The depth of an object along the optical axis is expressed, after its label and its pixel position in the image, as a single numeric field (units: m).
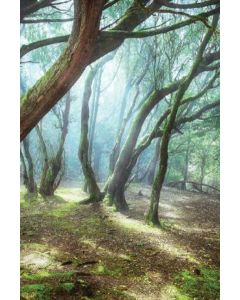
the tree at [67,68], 2.40
